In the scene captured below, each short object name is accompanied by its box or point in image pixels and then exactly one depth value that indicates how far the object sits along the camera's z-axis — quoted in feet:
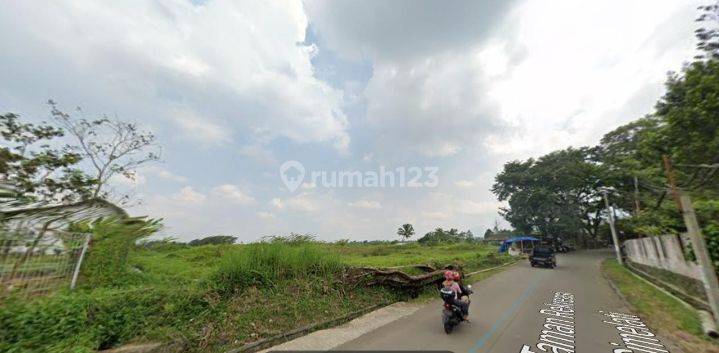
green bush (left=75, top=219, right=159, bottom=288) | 24.84
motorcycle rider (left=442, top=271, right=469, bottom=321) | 24.12
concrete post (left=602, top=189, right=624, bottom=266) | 76.89
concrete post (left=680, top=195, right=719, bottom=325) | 22.41
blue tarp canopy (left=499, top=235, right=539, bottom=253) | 128.99
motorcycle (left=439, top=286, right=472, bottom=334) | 22.97
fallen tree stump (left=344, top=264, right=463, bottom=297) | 33.80
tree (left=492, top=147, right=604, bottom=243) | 128.57
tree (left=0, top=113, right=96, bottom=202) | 28.66
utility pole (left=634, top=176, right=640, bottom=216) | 74.13
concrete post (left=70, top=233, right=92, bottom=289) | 23.58
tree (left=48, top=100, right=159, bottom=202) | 37.65
